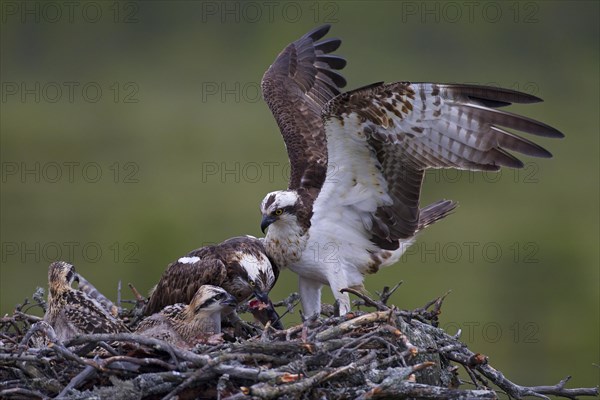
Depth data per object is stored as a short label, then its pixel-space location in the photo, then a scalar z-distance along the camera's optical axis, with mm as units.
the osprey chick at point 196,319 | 19047
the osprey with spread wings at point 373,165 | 20016
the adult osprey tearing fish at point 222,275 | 20531
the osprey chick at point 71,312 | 18891
